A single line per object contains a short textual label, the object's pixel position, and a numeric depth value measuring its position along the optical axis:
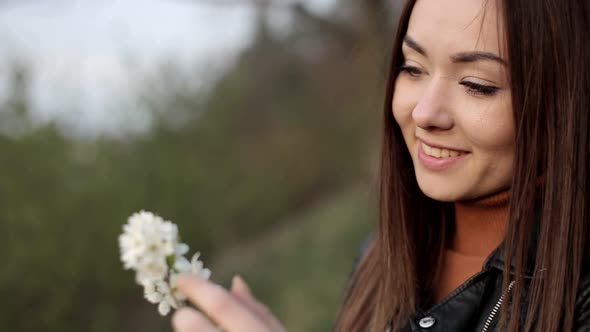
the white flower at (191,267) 0.69
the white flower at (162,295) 0.69
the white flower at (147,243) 0.68
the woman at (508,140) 0.80
